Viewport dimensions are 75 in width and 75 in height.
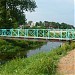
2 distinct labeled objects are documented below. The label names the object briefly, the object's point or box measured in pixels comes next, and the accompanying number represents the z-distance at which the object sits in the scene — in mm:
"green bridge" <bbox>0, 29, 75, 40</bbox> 11561
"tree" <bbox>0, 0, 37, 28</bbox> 16864
